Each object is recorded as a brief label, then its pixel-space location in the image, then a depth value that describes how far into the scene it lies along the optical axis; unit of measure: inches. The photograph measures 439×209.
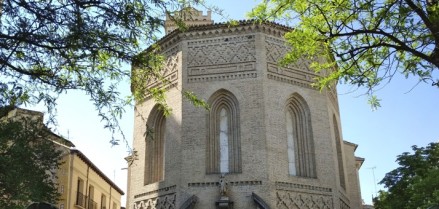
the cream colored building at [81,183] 943.7
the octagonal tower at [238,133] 643.5
